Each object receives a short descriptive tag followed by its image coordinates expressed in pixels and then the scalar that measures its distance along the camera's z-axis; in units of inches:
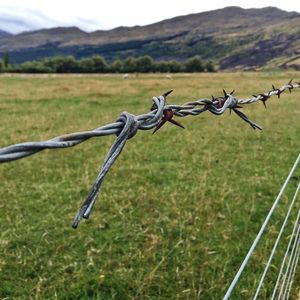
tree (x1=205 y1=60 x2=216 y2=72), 4678.6
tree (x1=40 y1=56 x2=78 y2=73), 4485.7
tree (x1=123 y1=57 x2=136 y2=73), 4414.4
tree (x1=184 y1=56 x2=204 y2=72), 4500.5
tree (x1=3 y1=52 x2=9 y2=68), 4710.6
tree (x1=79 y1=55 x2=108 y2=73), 4454.2
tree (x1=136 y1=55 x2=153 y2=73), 4448.8
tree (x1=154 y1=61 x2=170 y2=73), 4431.4
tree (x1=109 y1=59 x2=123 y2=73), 4346.5
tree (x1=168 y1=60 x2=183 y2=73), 4466.0
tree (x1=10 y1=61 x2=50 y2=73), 4296.3
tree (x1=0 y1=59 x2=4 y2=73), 4296.3
